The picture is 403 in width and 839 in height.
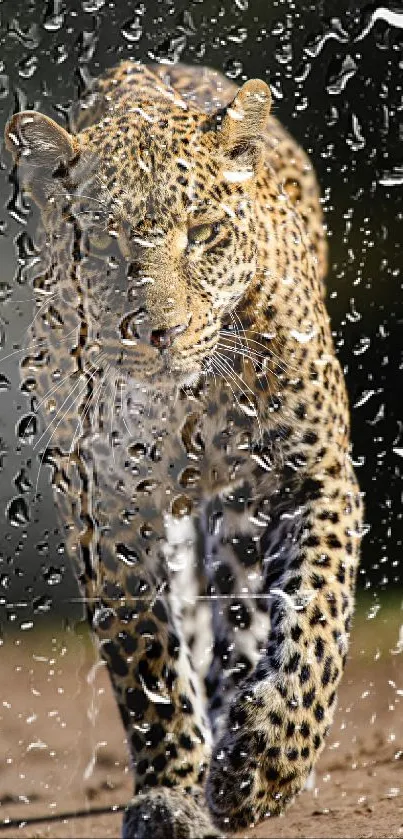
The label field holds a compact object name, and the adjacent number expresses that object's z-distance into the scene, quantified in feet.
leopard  14.57
